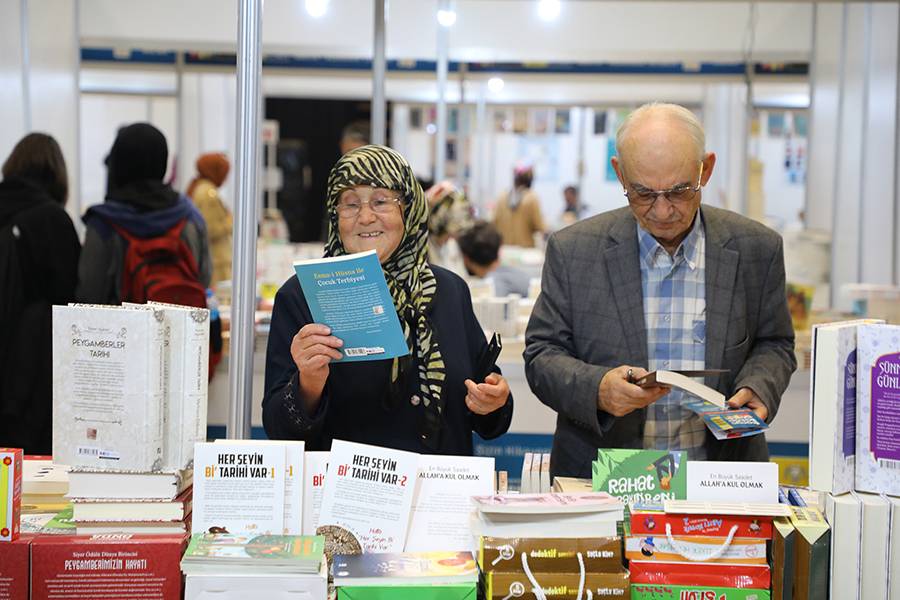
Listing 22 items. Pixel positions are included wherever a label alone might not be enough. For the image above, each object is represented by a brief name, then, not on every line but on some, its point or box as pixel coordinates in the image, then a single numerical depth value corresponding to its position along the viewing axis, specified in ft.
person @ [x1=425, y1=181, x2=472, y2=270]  17.47
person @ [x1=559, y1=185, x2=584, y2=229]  43.78
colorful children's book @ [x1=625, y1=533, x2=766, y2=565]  5.80
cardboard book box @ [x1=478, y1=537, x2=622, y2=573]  5.53
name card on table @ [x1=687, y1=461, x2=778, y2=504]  6.09
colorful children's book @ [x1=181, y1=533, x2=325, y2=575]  5.42
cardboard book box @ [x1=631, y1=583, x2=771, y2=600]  5.72
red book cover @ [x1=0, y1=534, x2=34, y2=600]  5.63
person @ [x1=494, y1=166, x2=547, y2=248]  34.47
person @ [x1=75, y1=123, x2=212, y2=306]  12.94
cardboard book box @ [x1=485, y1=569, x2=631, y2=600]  5.48
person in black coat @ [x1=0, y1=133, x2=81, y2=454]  12.94
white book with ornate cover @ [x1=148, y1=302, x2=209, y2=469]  6.06
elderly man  7.38
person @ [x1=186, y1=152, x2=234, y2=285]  22.08
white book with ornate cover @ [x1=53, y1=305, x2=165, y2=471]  5.90
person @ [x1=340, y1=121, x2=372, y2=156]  21.08
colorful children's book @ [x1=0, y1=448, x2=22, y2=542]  5.72
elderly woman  6.84
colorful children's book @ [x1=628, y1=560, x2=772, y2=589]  5.73
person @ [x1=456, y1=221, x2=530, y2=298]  18.90
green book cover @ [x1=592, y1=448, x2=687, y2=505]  6.27
